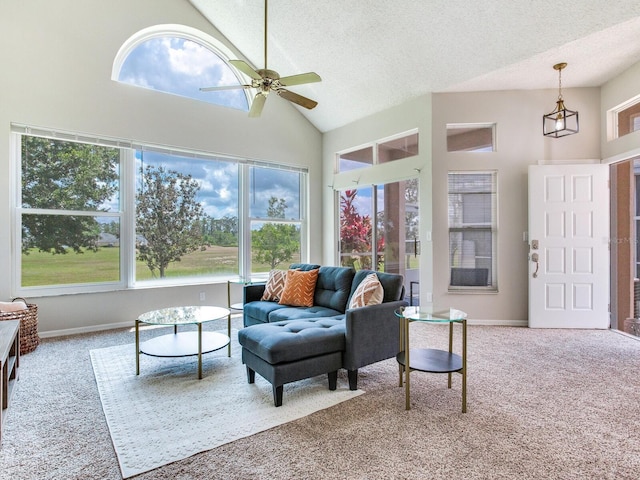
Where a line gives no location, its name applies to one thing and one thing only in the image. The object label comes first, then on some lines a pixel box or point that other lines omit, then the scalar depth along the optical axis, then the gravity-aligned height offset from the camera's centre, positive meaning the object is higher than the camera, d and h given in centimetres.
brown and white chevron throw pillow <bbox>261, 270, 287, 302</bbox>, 401 -53
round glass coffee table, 286 -89
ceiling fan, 300 +144
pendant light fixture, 419 +155
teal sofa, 239 -74
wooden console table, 220 -82
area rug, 195 -113
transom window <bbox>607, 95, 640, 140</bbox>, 411 +150
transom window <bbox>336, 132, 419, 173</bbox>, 516 +145
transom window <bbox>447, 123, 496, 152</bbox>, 480 +145
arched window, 472 +261
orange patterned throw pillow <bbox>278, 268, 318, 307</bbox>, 375 -52
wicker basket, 345 -88
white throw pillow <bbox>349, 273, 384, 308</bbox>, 287 -45
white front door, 446 -6
